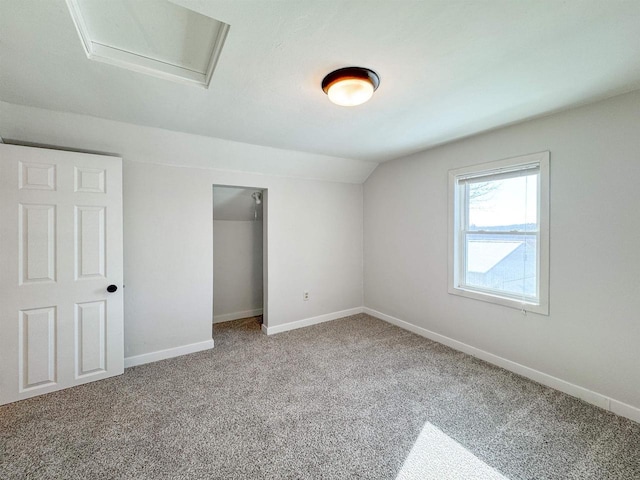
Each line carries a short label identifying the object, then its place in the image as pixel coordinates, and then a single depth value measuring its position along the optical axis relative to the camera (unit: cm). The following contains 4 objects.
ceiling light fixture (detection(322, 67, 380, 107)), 154
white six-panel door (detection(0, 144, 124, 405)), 208
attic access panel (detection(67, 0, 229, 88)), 120
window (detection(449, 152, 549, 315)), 232
